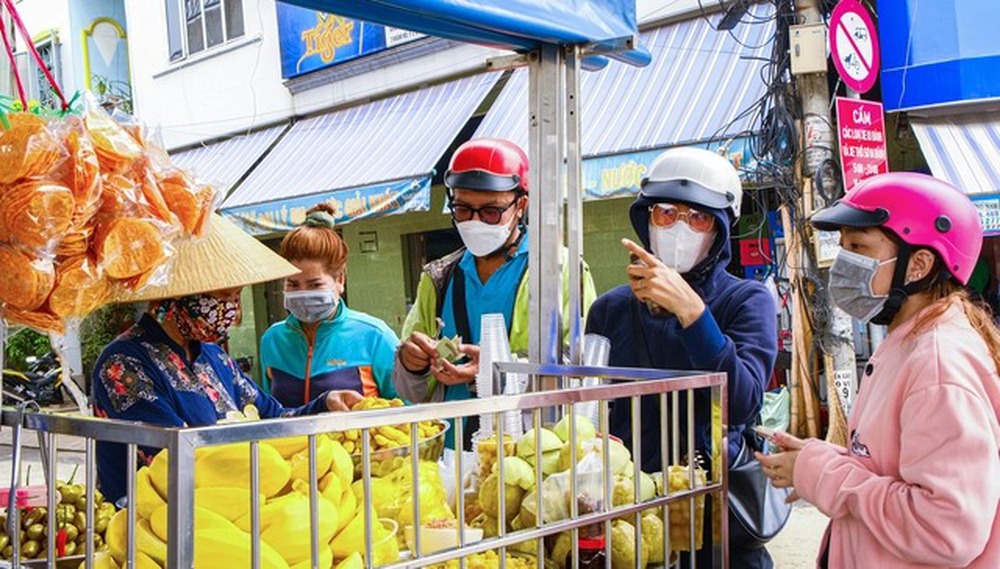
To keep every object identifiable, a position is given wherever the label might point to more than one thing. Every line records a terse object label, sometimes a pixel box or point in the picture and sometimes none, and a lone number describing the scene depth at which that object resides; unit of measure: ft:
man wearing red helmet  8.77
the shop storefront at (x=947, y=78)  23.66
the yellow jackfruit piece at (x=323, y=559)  4.15
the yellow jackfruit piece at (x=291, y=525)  4.10
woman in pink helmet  5.36
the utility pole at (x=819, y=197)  22.63
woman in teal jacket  11.30
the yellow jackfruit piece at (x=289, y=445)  4.73
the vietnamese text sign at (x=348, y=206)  30.94
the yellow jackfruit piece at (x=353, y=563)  4.16
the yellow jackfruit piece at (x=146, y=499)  4.19
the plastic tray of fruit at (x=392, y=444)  5.39
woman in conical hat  7.24
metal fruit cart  3.39
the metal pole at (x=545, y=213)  7.44
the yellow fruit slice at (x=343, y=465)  4.57
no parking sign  22.49
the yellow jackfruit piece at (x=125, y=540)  4.00
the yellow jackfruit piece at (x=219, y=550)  3.89
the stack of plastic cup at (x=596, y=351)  7.64
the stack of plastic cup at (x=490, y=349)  7.59
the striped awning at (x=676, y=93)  25.67
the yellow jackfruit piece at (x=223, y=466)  4.25
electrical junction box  22.04
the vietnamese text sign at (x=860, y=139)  22.45
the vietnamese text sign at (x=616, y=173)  25.84
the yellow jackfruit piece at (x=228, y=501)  4.16
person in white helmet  6.90
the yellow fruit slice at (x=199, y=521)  4.02
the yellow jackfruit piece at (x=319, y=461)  4.51
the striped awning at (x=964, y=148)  21.85
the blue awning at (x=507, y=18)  5.70
